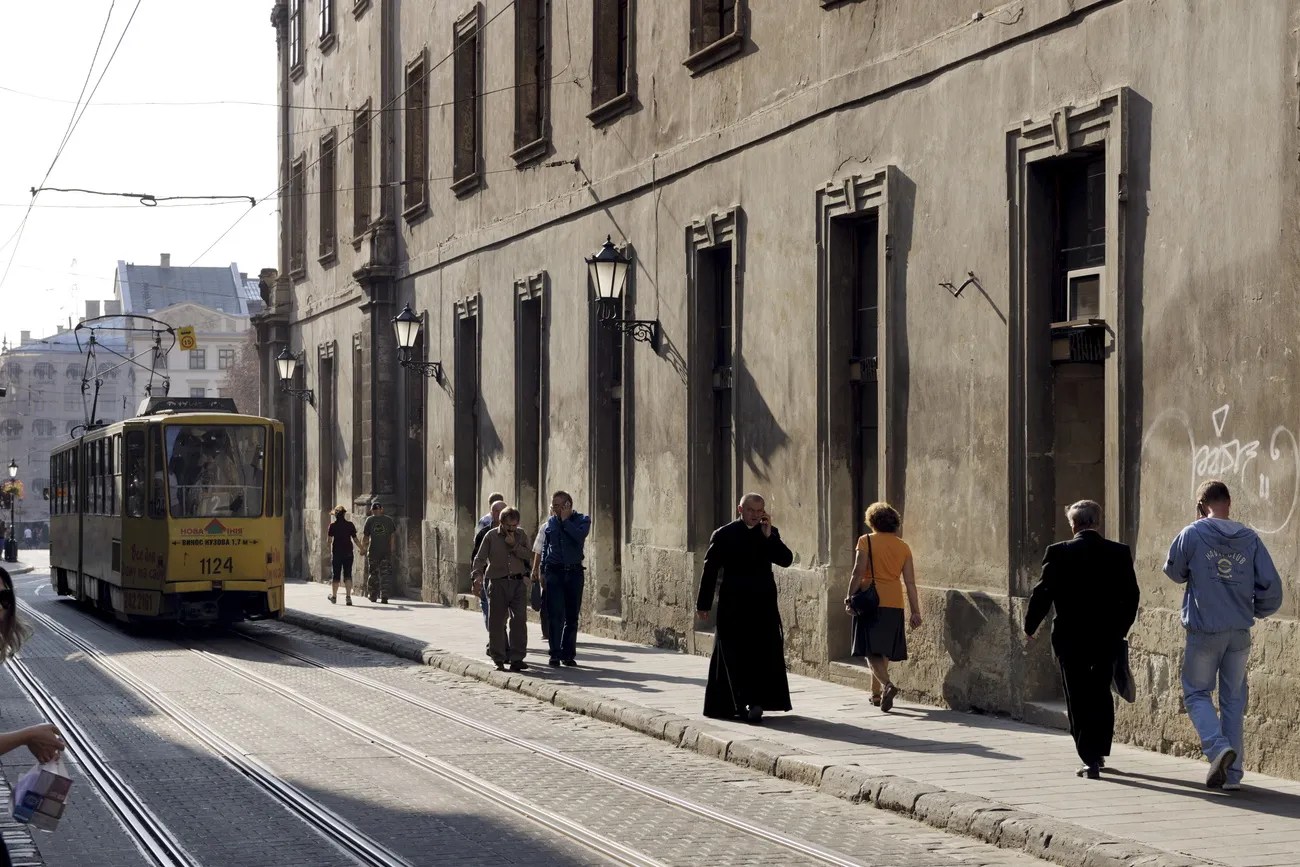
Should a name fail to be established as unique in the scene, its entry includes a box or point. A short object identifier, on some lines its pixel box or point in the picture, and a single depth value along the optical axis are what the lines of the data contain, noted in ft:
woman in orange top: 43.98
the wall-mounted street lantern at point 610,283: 63.93
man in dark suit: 33.55
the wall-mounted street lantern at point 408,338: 91.56
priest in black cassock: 42.91
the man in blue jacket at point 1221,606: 31.91
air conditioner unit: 40.86
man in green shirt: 94.38
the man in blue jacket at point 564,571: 57.26
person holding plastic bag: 16.05
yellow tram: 74.23
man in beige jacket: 56.24
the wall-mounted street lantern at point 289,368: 121.49
